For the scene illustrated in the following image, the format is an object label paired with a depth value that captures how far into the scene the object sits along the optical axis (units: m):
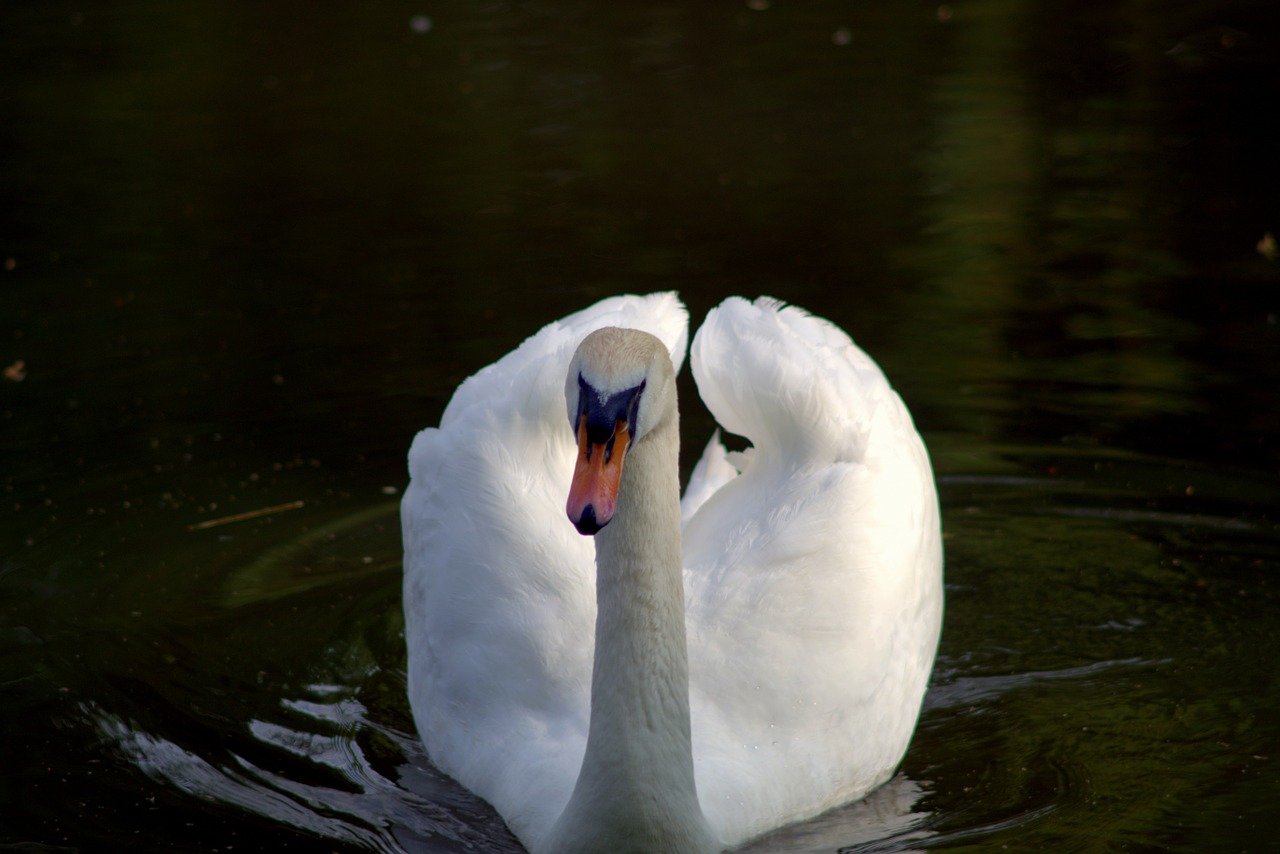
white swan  8.41
